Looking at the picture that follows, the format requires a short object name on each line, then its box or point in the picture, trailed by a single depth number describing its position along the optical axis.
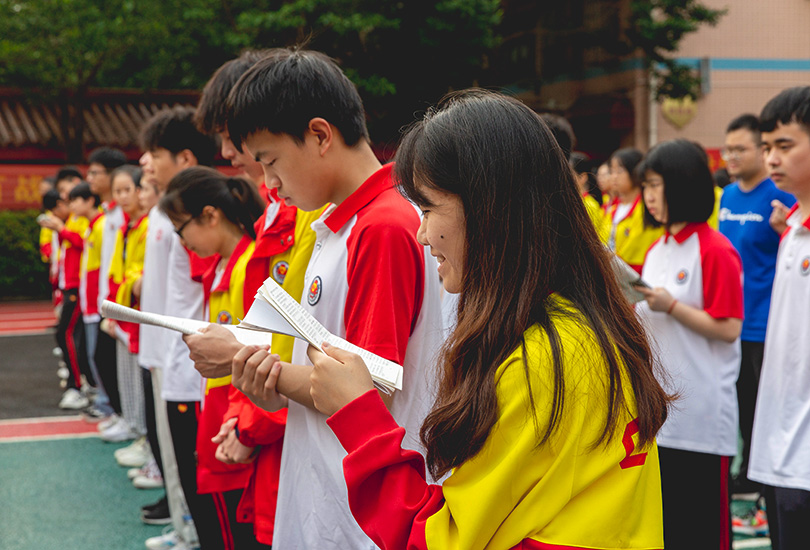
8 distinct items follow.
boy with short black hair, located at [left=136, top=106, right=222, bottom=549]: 3.33
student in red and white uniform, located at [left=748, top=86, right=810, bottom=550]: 2.46
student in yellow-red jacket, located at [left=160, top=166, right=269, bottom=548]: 2.67
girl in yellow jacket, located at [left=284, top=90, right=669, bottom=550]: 1.17
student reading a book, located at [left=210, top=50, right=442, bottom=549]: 1.77
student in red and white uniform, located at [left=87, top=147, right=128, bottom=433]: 5.83
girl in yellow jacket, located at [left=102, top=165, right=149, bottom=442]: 4.62
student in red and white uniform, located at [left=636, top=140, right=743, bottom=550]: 3.02
